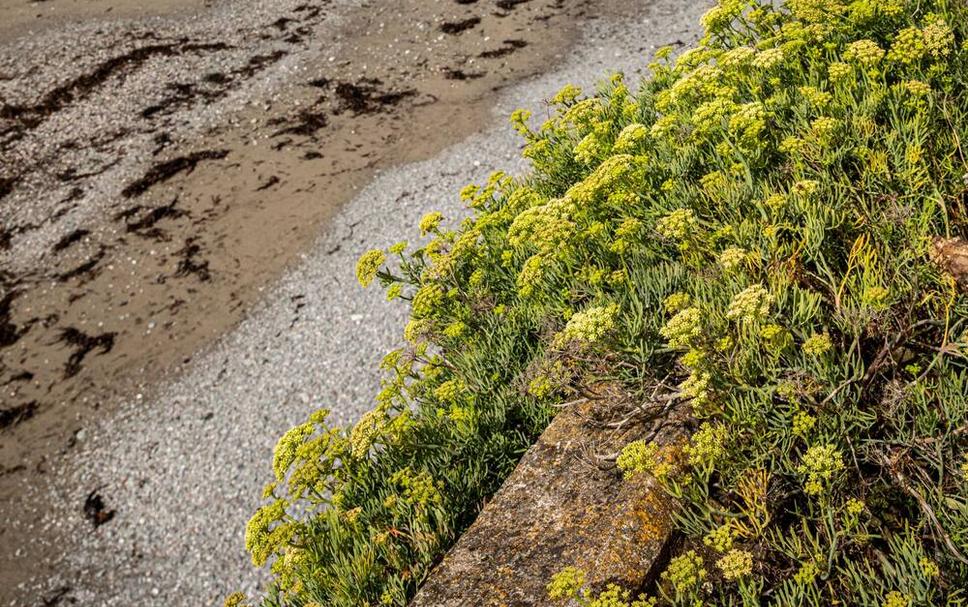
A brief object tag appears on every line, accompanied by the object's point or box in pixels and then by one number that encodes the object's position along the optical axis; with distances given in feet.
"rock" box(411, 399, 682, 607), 8.82
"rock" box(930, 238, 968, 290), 9.40
